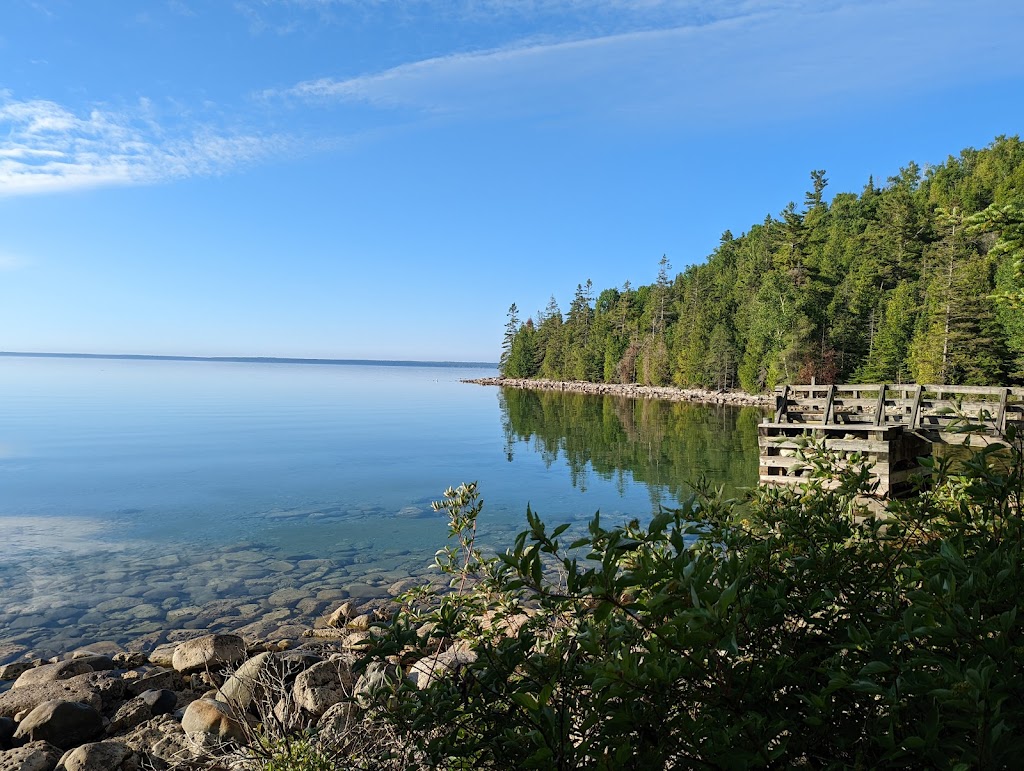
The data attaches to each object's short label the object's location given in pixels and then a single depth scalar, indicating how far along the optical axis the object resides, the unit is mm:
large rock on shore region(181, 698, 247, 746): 5590
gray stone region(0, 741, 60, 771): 5306
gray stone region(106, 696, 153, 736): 6355
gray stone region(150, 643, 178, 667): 8609
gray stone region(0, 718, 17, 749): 6035
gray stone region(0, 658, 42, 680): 8234
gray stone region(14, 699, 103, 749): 5977
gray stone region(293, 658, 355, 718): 5793
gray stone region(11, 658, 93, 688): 7668
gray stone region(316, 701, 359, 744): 3526
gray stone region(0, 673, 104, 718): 6652
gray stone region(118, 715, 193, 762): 5430
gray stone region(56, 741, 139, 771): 5207
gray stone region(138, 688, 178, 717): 6688
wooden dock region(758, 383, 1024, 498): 12086
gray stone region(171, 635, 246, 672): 7895
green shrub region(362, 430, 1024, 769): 1515
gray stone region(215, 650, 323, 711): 5988
